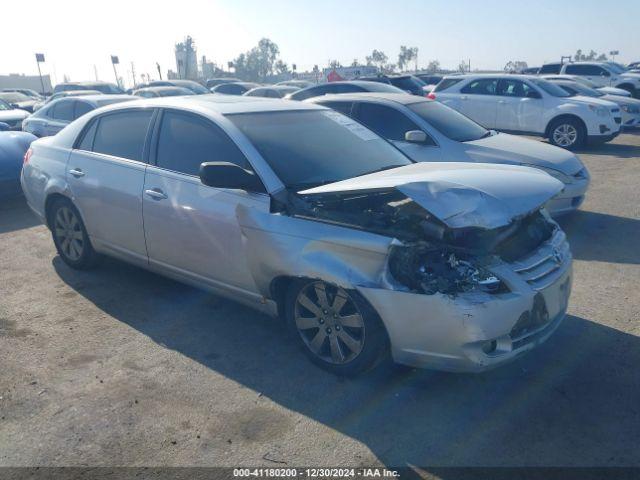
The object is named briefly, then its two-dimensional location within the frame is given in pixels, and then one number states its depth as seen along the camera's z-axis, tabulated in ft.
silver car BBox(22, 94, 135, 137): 35.58
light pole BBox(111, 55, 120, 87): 118.52
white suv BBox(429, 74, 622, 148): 41.19
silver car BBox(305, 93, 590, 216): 23.04
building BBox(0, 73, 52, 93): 198.39
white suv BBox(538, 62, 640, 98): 71.10
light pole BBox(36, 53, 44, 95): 105.50
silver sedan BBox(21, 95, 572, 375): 10.53
